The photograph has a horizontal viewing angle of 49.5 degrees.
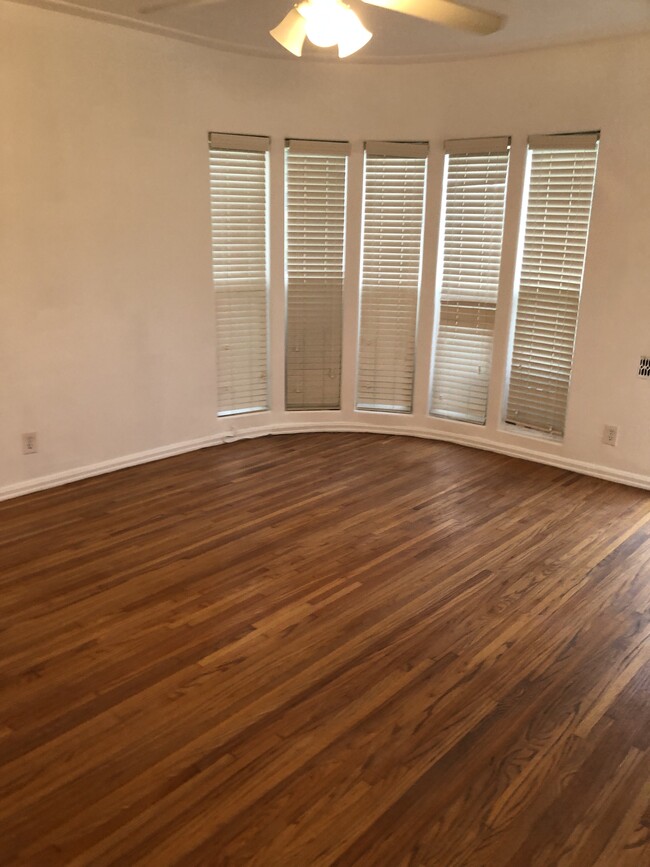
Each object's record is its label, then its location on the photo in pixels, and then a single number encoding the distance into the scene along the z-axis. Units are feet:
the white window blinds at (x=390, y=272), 16.47
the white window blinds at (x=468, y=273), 15.66
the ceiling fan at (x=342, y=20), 8.97
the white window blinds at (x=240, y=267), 15.61
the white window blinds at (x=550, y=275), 14.46
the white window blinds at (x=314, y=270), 16.40
